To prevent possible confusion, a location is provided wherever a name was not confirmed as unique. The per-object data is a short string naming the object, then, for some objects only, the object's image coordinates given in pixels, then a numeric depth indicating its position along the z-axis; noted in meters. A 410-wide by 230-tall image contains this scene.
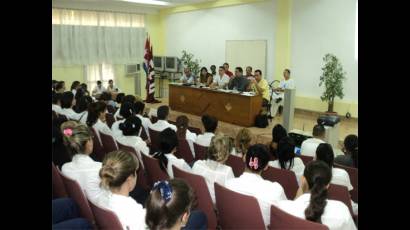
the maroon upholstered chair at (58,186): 2.83
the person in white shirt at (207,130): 4.54
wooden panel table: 7.86
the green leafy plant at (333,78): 8.63
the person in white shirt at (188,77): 10.24
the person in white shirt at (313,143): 4.33
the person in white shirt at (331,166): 3.15
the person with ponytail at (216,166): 3.00
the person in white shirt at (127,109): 5.55
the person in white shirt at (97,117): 4.78
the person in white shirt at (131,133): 4.09
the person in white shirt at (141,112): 5.50
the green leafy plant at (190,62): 12.40
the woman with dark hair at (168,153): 3.30
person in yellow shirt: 8.78
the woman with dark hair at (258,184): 2.51
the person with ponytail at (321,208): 2.08
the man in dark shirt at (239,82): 8.67
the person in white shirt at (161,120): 5.16
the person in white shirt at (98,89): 11.09
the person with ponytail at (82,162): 2.69
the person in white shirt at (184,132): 4.54
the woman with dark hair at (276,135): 4.22
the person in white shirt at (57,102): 6.14
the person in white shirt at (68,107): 5.62
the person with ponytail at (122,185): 2.12
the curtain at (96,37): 11.60
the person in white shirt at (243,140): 3.96
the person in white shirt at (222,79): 9.67
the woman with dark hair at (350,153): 3.77
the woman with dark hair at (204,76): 10.15
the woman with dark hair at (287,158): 3.56
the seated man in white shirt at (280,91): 9.31
